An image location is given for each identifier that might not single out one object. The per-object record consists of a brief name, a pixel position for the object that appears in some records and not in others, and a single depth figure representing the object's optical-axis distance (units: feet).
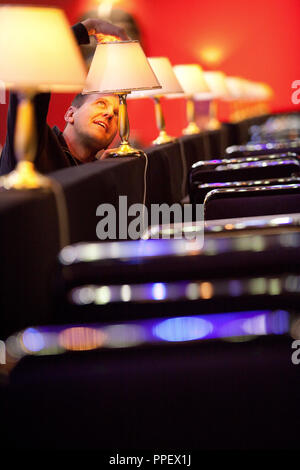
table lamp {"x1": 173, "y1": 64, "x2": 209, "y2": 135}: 28.99
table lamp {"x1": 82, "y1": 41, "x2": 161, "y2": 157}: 18.41
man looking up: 19.03
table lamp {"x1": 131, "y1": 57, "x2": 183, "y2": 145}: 23.43
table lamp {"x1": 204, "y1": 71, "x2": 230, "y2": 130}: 38.37
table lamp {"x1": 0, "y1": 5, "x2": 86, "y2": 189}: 11.32
